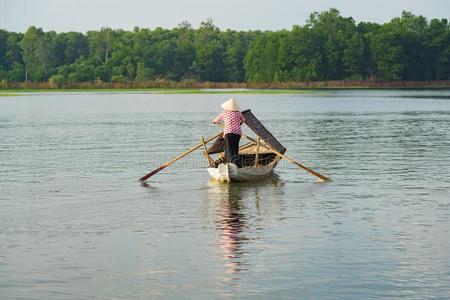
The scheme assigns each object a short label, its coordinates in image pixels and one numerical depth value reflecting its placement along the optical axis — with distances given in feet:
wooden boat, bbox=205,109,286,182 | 114.52
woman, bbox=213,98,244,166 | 113.09
